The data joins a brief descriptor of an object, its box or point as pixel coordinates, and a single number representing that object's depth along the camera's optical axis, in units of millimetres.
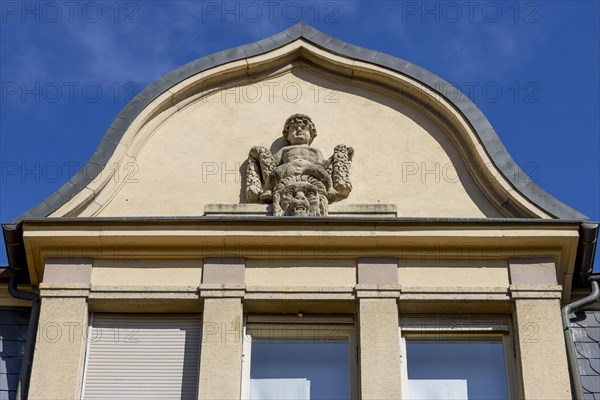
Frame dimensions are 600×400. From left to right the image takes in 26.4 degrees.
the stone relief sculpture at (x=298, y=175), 12602
